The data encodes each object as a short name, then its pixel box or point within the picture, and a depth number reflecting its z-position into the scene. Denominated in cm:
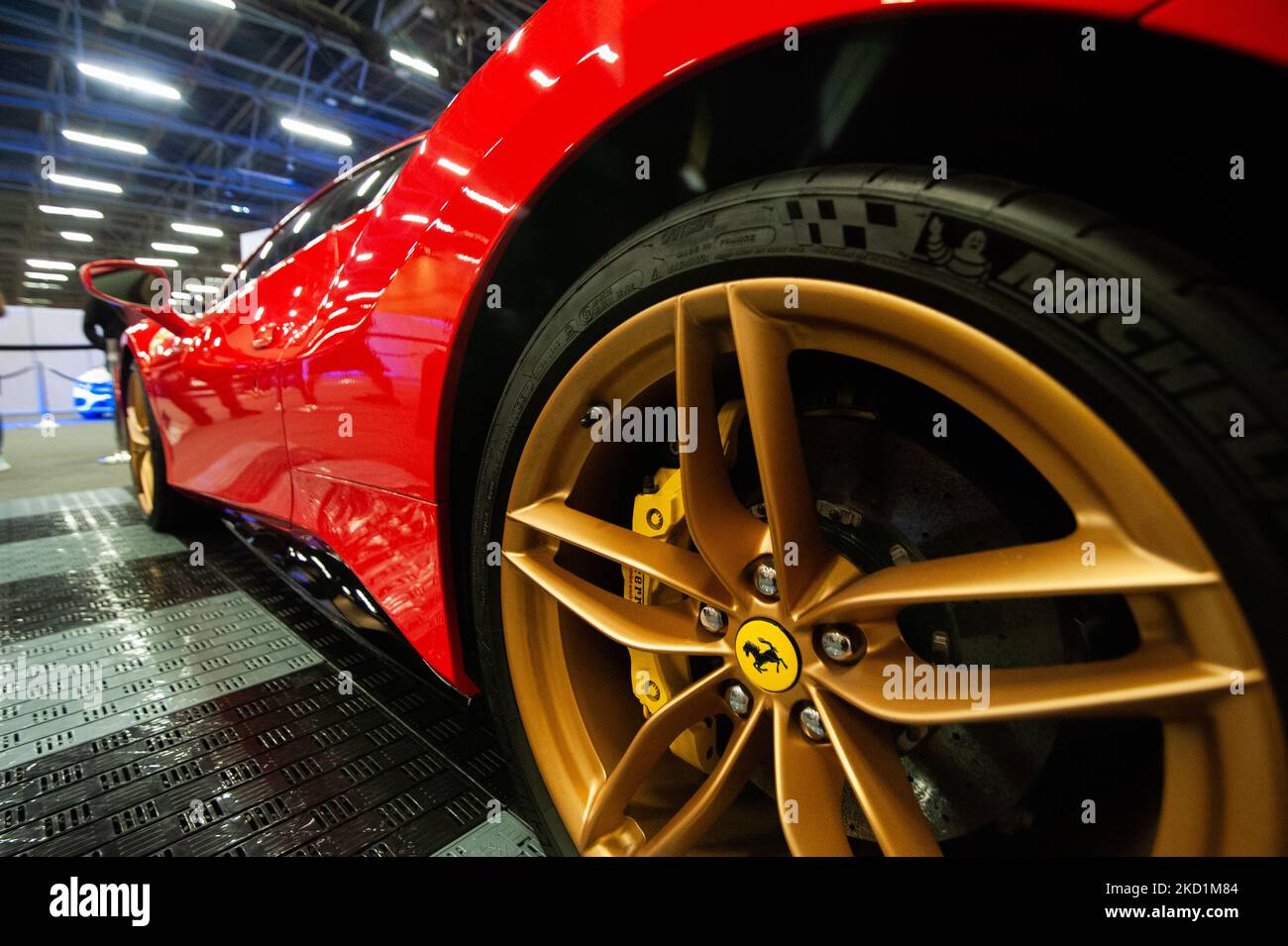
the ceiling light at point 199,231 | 1823
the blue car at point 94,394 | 1173
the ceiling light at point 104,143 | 1077
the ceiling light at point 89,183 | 1339
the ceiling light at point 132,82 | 852
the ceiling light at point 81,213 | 1623
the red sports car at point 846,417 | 49
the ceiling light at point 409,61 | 939
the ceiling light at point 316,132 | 1120
